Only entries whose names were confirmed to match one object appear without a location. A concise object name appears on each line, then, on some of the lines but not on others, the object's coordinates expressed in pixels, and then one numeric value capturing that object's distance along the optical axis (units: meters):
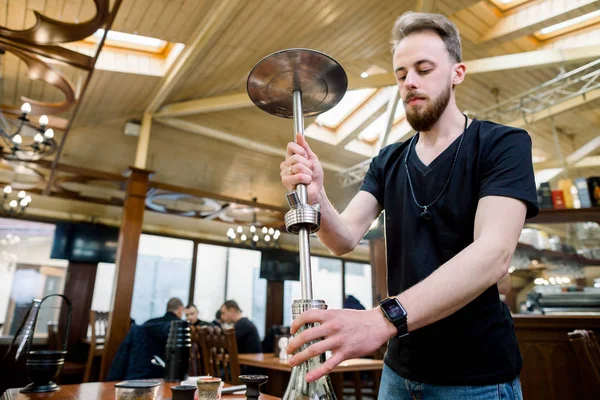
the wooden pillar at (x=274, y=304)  10.51
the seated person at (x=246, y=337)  4.67
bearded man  0.63
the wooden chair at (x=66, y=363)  5.52
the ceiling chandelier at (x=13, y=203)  6.04
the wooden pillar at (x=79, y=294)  7.77
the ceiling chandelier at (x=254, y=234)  7.81
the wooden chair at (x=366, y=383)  4.31
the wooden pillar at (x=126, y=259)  4.83
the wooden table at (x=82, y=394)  1.42
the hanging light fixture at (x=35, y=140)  3.59
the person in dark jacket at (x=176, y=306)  5.15
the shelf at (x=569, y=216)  3.26
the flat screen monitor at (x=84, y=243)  7.93
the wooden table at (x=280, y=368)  3.38
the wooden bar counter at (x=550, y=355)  2.56
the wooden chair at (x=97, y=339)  5.44
